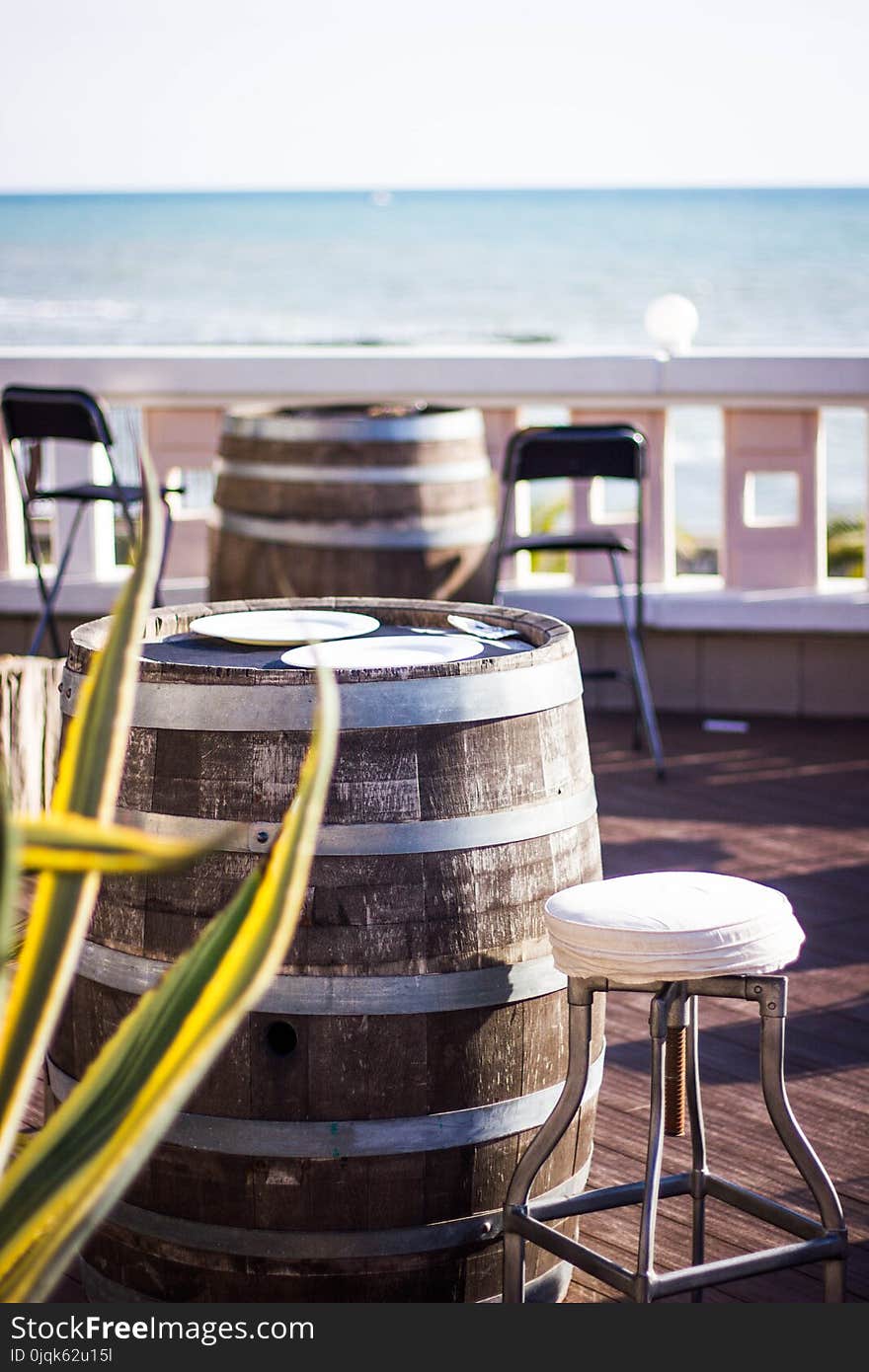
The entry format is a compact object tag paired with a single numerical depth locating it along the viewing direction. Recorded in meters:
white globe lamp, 5.90
